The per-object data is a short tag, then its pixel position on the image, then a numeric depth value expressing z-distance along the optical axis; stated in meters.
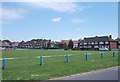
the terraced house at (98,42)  53.15
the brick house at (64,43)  65.35
